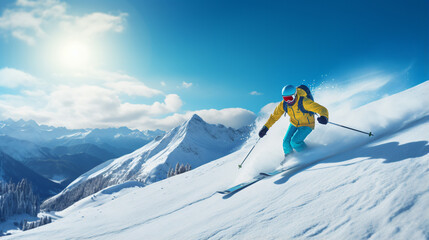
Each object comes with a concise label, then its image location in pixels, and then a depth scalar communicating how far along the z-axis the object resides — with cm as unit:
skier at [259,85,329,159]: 693
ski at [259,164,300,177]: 599
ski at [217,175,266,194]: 574
